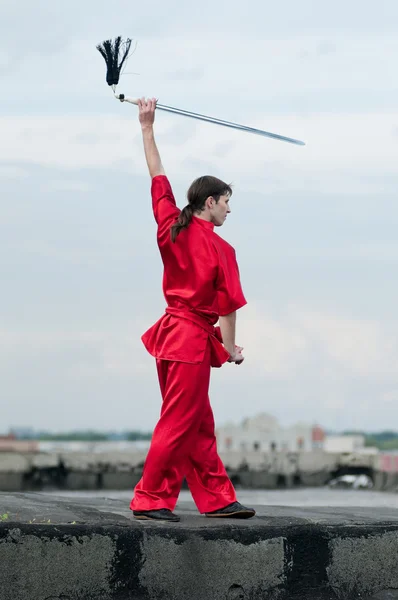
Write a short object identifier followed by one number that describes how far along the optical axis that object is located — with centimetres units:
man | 819
